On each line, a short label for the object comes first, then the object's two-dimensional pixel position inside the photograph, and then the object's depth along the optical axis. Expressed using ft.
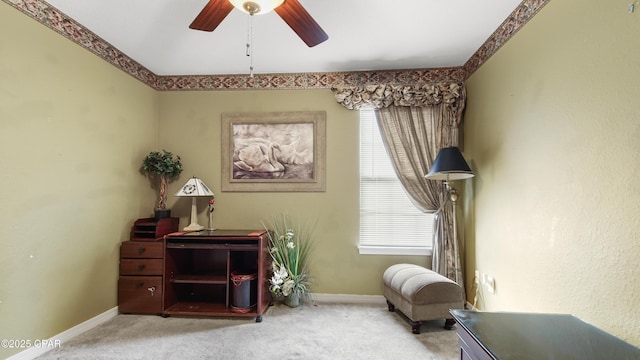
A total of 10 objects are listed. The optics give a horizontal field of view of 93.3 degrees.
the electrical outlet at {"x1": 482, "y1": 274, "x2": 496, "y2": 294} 8.84
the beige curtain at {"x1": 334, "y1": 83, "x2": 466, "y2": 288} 10.79
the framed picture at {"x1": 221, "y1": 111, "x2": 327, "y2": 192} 11.64
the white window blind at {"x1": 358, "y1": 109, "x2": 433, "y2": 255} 11.34
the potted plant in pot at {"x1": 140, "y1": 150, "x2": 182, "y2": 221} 10.99
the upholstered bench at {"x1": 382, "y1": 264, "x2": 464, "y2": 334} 8.63
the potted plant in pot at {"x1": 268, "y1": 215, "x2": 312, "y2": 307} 10.58
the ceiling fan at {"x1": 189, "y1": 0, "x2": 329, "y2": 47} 5.70
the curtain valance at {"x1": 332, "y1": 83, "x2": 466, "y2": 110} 10.82
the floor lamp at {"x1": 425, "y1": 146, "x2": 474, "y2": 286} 9.02
